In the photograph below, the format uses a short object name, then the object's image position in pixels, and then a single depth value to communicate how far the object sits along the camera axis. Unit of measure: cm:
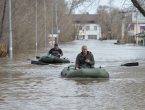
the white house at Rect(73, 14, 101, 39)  18288
